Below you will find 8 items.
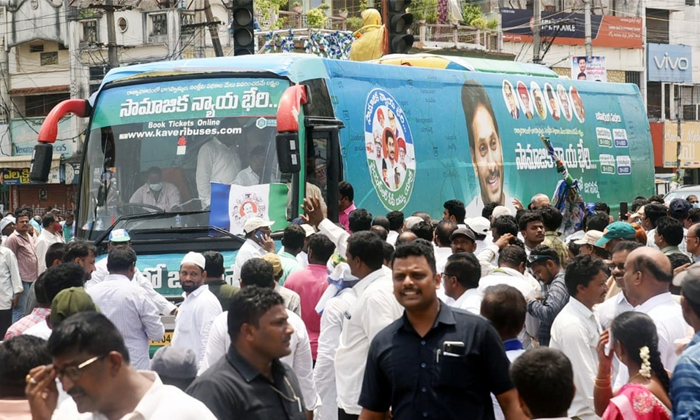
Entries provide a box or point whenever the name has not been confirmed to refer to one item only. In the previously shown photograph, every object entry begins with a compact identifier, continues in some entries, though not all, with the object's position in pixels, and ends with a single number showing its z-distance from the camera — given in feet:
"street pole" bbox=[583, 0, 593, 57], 141.78
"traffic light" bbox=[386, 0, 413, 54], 58.29
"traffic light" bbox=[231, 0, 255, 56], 59.26
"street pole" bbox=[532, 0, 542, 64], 124.77
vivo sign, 180.24
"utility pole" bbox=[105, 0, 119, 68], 101.40
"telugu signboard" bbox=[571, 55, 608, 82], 134.31
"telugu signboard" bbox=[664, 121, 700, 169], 180.86
